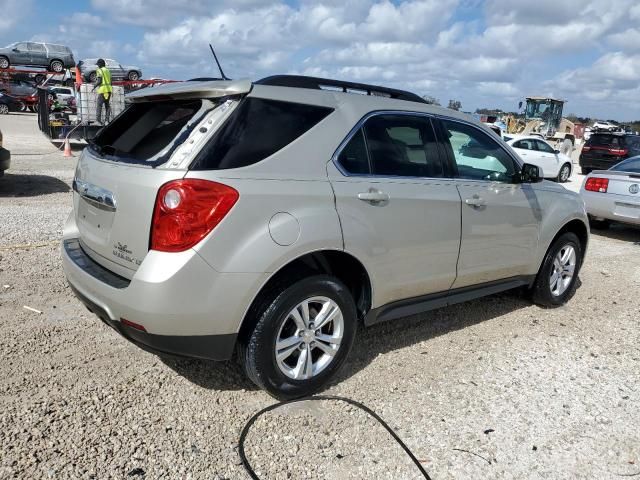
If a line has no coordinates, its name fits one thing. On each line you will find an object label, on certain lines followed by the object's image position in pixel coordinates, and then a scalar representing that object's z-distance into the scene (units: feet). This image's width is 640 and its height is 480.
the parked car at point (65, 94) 91.81
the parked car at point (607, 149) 65.10
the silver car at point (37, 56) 112.37
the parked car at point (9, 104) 101.55
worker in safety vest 47.21
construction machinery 116.06
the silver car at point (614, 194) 28.43
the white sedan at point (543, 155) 56.95
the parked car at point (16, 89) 106.44
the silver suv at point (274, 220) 9.18
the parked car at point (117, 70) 105.81
